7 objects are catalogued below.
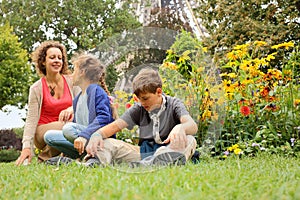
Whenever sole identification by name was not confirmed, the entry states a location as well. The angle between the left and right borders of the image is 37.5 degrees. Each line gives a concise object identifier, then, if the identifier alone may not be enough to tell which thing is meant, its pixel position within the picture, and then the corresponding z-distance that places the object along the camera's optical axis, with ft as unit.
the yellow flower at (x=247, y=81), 16.76
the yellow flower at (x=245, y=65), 16.83
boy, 8.37
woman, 14.35
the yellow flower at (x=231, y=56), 17.57
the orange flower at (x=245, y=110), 15.69
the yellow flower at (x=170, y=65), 8.59
